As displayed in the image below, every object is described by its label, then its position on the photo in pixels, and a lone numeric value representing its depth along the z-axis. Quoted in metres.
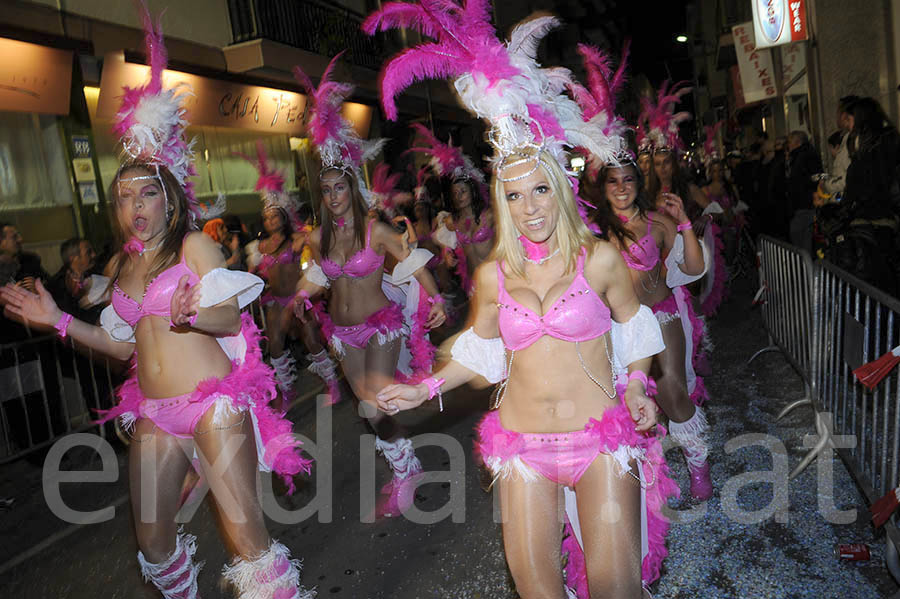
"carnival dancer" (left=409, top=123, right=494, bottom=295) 8.63
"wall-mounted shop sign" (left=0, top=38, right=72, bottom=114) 8.40
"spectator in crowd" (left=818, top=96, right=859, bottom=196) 6.37
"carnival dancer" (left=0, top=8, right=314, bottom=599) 3.07
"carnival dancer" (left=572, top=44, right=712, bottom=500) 4.27
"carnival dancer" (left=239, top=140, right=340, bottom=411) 7.52
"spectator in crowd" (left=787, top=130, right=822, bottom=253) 10.08
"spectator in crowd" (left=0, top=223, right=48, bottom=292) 6.37
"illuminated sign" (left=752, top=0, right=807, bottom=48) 11.27
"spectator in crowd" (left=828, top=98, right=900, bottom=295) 5.66
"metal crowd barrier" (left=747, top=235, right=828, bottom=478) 5.55
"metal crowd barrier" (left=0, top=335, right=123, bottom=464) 6.11
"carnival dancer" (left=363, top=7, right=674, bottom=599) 2.51
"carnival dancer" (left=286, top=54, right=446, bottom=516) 4.83
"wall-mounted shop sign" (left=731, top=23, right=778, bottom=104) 16.73
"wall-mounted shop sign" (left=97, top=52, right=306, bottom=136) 10.07
